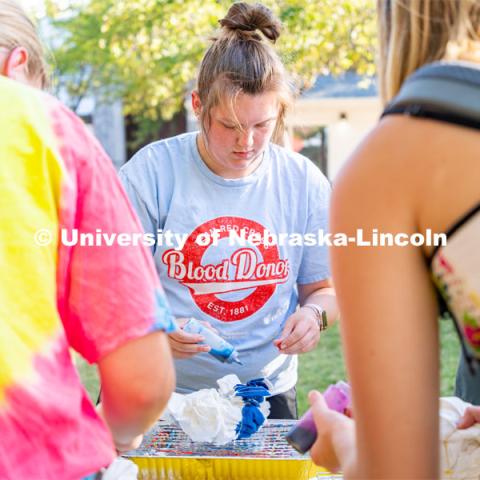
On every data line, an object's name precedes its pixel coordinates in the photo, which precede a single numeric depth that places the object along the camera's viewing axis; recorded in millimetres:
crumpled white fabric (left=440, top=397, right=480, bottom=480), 1621
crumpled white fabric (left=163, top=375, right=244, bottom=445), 2344
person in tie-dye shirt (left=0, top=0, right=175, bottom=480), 1211
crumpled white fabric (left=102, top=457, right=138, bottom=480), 1887
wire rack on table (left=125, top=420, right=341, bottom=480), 2186
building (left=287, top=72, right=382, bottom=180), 18000
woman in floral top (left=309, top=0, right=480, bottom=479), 1078
